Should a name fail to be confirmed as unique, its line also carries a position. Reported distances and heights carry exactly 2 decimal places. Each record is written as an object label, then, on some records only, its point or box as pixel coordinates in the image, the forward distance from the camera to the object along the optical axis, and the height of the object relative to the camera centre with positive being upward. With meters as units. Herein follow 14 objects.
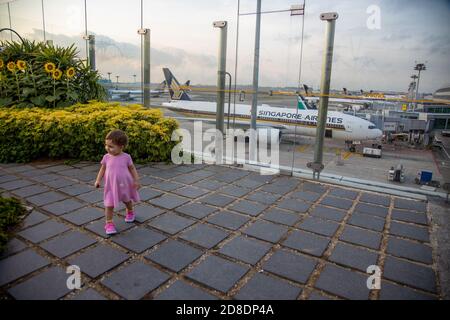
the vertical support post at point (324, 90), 4.88 +0.28
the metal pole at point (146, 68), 7.29 +0.80
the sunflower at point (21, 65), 6.36 +0.67
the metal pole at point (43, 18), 8.90 +2.34
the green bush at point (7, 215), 2.77 -1.26
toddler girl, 3.04 -0.79
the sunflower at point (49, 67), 6.49 +0.67
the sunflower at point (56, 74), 6.63 +0.52
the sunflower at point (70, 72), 6.89 +0.59
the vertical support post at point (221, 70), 6.16 +0.69
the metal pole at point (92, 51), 8.21 +1.31
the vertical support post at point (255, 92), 5.66 +0.25
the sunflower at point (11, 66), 6.46 +0.64
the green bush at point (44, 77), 6.62 +0.47
